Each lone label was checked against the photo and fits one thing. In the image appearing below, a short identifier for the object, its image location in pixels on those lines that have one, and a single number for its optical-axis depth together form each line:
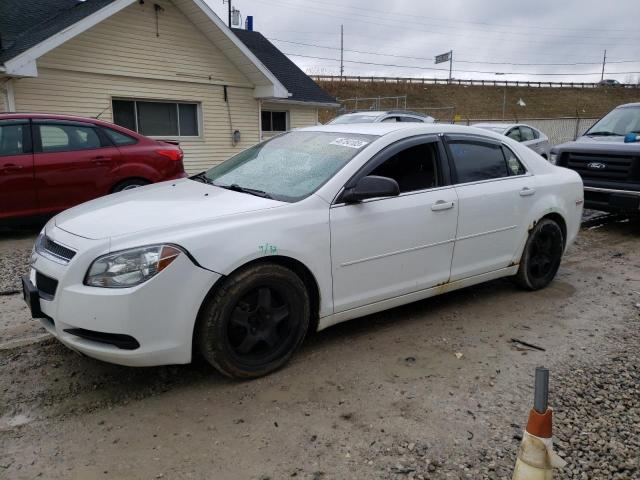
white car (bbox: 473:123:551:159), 12.98
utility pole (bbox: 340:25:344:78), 57.62
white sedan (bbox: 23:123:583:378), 2.79
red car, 6.41
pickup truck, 7.39
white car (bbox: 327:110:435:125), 12.85
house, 10.34
